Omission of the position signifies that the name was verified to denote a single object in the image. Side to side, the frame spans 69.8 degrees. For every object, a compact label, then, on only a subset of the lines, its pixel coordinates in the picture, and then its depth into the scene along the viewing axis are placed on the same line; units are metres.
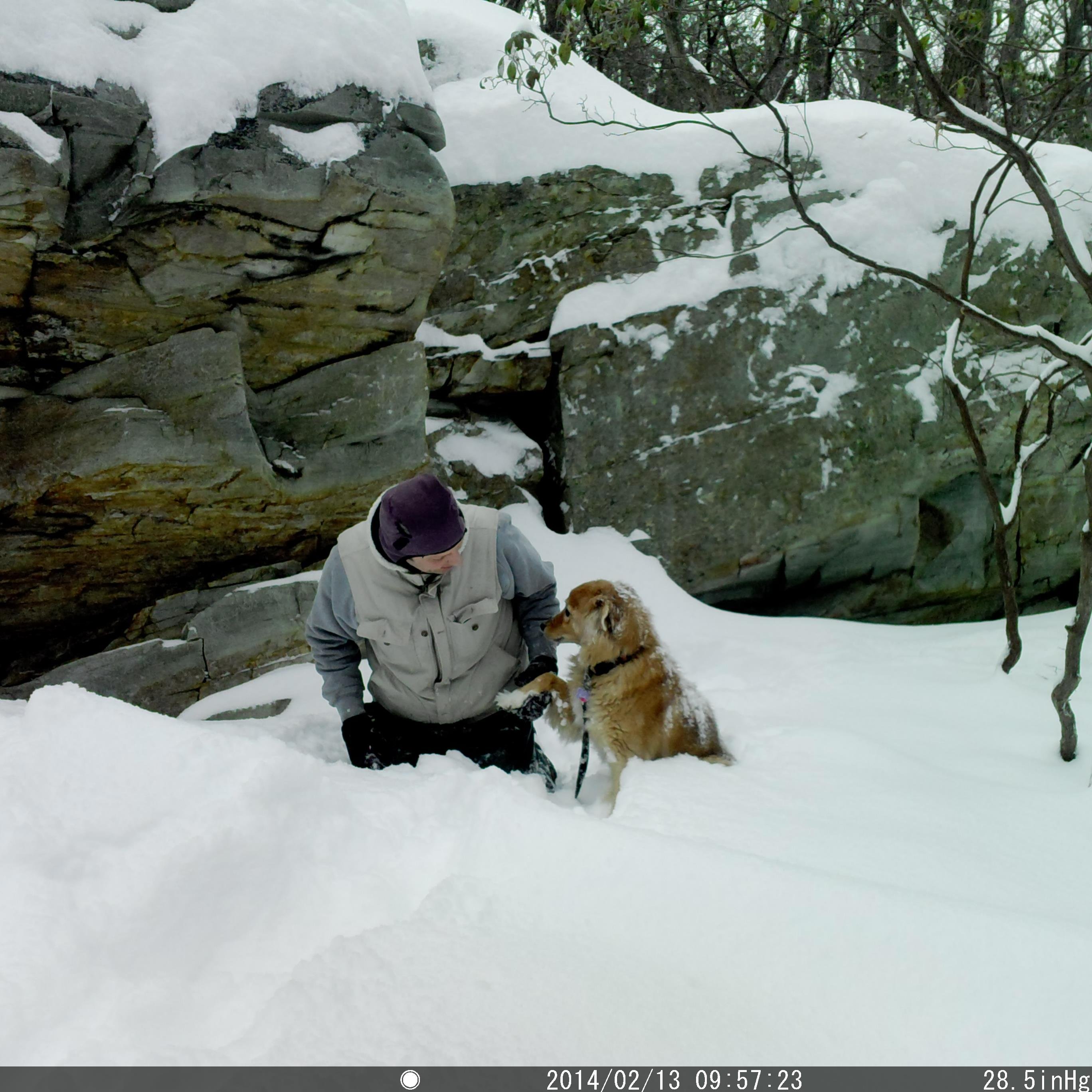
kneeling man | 3.26
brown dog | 3.72
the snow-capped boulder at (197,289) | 5.04
